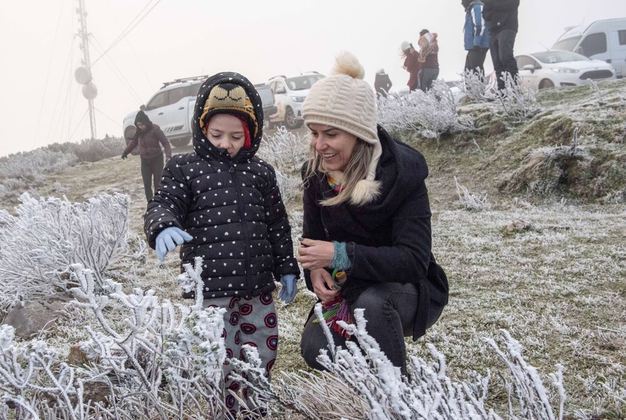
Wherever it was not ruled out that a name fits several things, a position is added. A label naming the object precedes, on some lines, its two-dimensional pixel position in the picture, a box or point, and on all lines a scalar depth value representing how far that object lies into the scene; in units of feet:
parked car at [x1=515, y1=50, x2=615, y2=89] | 45.32
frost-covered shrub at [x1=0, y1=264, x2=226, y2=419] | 5.67
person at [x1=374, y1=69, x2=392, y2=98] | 60.54
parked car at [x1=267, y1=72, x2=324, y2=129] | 56.85
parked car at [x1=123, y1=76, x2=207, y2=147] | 55.52
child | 7.89
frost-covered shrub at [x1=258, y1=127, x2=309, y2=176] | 33.42
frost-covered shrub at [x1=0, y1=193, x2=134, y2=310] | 15.96
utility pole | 98.35
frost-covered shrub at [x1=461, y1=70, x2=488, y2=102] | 32.48
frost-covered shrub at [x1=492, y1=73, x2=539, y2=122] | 28.58
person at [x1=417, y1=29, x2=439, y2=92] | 38.14
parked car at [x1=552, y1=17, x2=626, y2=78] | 56.65
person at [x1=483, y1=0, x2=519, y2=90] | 28.73
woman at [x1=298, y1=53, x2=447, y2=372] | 7.48
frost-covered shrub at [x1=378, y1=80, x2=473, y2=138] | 28.78
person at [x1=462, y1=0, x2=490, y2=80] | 30.86
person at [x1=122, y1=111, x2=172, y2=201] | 30.68
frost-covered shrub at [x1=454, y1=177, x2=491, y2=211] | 22.09
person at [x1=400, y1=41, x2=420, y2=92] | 41.68
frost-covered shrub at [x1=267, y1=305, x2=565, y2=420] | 4.91
